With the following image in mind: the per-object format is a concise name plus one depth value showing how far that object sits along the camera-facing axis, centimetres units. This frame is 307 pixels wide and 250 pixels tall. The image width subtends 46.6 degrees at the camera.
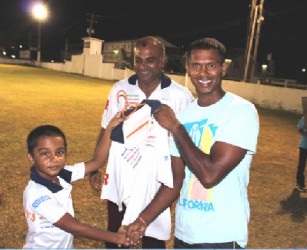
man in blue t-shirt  201
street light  5606
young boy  238
